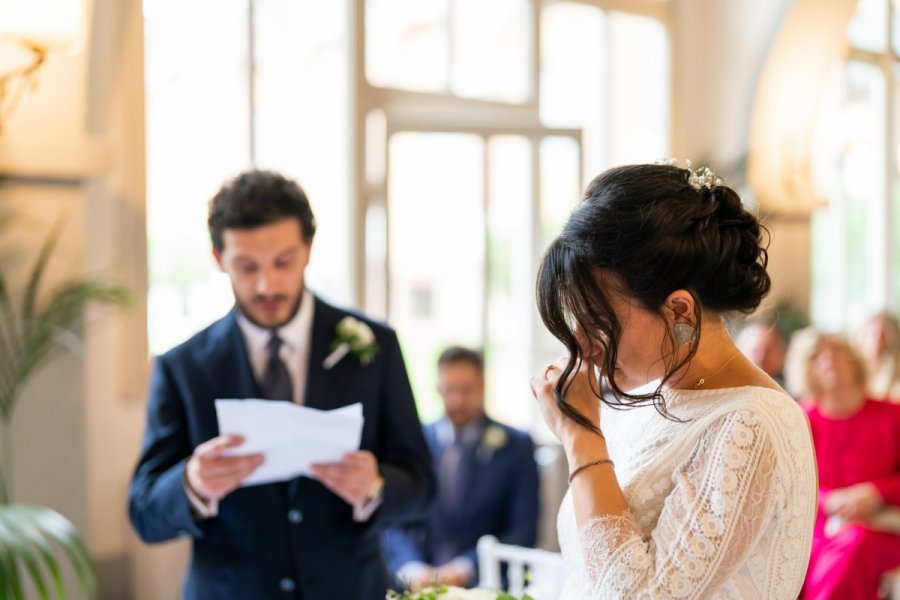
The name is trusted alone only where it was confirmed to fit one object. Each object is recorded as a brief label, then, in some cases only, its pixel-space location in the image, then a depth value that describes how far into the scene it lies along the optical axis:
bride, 1.56
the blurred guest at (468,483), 4.59
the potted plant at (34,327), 3.50
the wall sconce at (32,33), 3.26
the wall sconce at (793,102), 7.58
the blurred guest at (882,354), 7.32
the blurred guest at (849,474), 5.01
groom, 2.42
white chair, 3.51
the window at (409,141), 4.81
